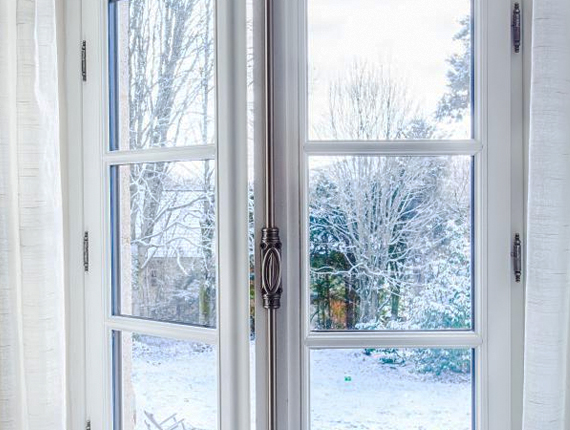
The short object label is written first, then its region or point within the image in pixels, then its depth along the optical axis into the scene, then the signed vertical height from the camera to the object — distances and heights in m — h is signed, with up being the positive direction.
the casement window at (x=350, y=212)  1.12 -0.03
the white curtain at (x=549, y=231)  0.93 -0.07
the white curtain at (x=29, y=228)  1.03 -0.06
